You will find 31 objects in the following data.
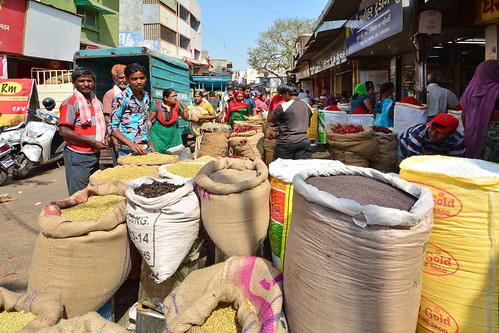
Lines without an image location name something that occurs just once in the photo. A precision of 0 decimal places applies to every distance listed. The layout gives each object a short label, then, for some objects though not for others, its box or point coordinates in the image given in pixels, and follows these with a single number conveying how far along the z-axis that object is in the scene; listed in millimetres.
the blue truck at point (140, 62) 8047
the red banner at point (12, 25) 12223
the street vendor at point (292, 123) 4762
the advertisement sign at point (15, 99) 8070
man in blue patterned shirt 3615
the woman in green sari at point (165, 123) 4805
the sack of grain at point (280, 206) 2168
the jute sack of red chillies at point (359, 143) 4180
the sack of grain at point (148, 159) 3293
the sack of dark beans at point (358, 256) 1385
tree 40469
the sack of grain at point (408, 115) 4574
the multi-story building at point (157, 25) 29797
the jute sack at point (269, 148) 5711
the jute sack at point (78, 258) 2035
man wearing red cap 2850
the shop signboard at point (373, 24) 5925
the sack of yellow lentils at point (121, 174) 2762
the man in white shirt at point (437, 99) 5520
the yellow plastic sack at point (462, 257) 1559
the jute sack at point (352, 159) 4230
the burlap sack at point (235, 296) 1657
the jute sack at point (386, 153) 4445
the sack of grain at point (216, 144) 6930
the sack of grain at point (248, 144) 6250
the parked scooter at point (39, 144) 7320
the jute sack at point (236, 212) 2090
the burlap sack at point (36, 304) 1819
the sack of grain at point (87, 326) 1657
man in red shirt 3342
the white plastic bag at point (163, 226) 2105
